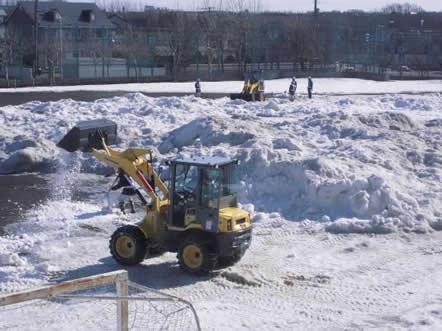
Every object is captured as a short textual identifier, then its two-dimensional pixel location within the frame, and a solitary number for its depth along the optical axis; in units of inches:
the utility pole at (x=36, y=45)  2402.8
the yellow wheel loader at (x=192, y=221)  461.1
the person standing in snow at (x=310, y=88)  1599.3
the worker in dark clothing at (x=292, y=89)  1567.4
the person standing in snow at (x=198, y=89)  1639.4
